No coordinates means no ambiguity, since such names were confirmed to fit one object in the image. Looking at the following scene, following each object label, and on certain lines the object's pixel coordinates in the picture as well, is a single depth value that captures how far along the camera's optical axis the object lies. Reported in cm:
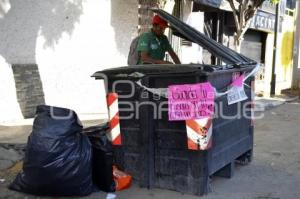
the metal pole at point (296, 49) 2170
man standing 567
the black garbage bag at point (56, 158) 450
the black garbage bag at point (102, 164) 485
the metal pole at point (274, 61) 1573
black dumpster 470
